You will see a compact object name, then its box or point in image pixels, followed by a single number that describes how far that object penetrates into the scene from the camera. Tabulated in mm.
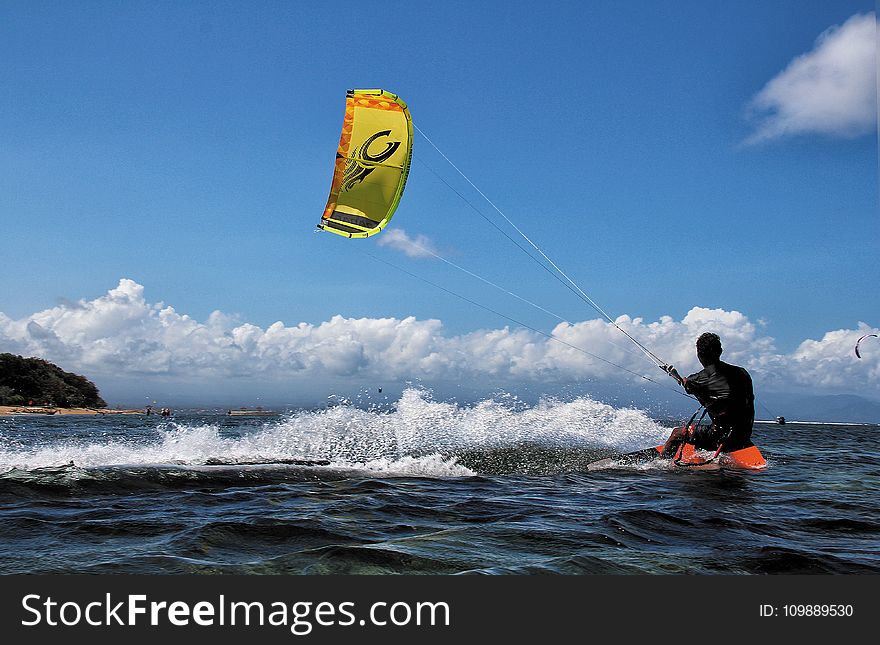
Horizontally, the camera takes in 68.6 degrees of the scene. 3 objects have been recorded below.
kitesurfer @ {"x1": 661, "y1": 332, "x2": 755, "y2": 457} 12484
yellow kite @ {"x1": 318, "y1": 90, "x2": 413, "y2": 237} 13812
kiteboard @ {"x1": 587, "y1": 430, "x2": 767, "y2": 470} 13156
